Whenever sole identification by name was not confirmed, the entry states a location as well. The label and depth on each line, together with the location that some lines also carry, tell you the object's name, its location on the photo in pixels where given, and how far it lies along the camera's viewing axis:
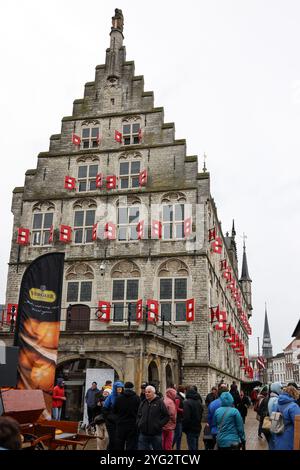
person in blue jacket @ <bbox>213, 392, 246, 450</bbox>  7.66
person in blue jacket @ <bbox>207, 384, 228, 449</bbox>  9.15
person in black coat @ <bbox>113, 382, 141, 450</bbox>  9.53
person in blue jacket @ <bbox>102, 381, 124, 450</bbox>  9.77
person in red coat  15.39
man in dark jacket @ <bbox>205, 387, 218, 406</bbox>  12.75
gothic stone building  24.50
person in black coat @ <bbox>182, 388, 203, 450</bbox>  10.98
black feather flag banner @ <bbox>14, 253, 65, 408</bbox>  13.29
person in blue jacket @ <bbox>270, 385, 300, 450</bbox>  7.06
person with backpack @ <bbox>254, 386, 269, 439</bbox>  12.62
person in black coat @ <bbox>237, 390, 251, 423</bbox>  15.02
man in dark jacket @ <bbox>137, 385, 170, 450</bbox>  8.67
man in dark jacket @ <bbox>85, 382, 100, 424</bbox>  14.90
